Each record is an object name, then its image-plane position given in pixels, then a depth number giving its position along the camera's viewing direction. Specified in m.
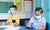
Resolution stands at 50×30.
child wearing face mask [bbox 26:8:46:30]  1.47
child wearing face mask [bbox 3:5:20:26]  1.70
